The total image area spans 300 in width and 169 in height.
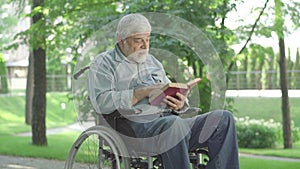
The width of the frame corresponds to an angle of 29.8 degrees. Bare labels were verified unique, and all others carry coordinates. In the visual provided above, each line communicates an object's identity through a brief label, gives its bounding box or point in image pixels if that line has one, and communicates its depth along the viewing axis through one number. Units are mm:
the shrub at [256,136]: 11016
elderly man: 3211
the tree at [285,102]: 10163
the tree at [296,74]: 19994
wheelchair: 3350
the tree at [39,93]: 9008
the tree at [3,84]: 23672
